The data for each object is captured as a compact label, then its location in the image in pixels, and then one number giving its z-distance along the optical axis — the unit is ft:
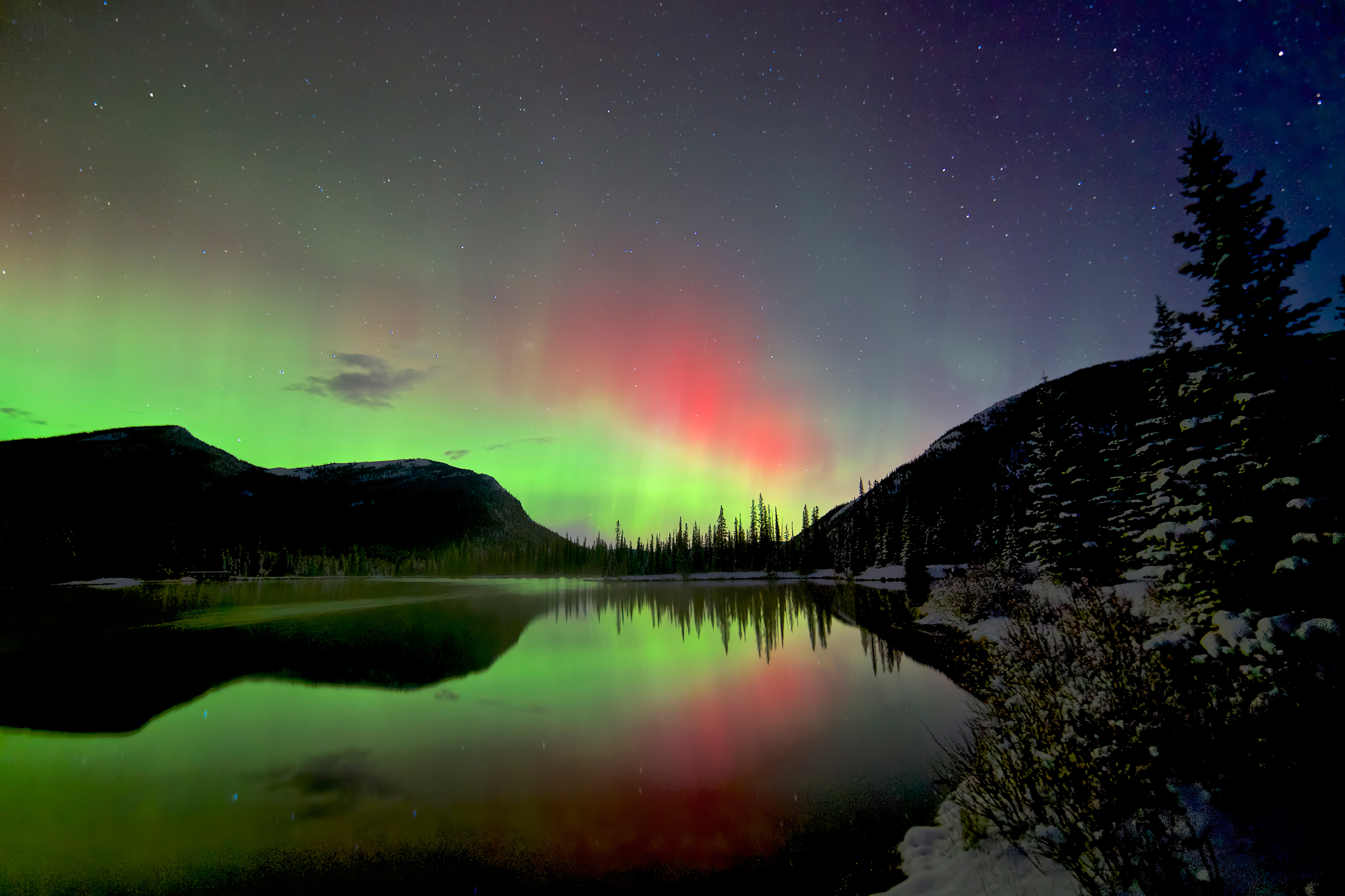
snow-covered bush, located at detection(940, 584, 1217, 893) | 20.81
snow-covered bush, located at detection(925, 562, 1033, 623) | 107.96
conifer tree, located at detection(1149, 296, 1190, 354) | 97.45
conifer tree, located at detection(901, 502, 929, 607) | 188.03
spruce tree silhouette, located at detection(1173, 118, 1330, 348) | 43.47
